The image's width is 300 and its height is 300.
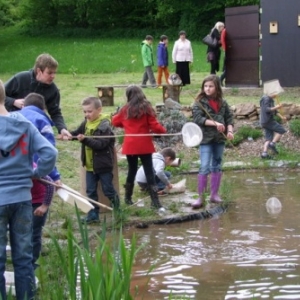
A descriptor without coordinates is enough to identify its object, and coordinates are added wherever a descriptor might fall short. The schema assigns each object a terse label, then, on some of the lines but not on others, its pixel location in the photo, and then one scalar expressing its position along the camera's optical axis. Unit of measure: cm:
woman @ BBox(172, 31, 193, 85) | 2367
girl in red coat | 915
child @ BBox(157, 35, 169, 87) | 2414
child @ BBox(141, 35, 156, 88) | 2358
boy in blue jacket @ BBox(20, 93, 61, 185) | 642
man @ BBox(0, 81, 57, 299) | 529
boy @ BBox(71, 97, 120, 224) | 861
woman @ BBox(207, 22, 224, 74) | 2269
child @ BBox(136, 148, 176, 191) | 1008
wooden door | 2131
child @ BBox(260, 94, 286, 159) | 1332
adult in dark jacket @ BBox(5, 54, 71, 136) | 749
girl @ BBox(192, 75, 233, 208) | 952
